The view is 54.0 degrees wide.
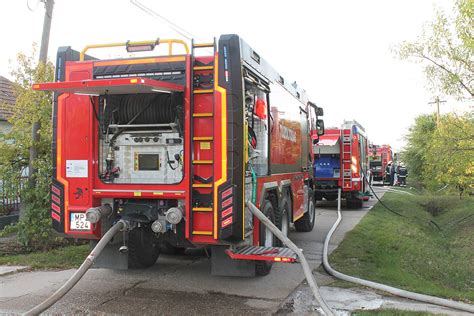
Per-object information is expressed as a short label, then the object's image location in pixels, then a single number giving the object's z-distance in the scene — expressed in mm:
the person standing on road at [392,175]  35459
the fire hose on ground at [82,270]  4844
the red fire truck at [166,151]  5395
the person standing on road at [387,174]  36584
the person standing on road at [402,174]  34375
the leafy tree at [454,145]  13672
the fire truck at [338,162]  16344
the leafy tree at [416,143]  33906
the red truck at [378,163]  35903
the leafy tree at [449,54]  12320
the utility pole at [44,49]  8938
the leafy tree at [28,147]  8562
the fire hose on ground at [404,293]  5449
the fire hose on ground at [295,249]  5102
